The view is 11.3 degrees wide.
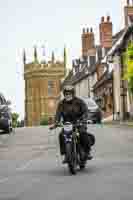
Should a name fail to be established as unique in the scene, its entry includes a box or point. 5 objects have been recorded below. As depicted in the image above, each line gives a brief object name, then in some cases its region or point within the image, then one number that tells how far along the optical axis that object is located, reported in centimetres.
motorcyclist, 1319
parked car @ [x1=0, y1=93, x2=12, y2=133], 2830
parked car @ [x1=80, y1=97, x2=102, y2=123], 4103
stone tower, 12850
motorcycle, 1261
